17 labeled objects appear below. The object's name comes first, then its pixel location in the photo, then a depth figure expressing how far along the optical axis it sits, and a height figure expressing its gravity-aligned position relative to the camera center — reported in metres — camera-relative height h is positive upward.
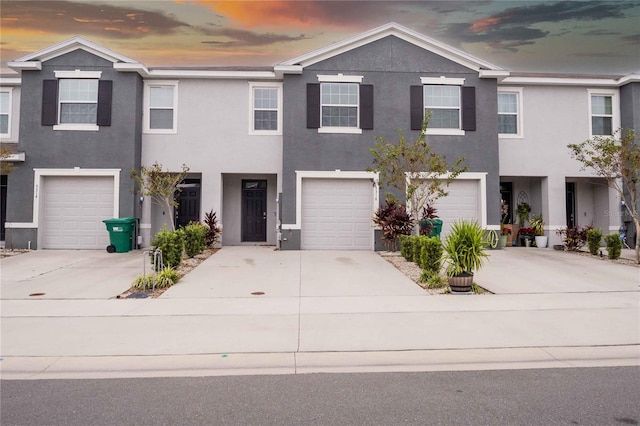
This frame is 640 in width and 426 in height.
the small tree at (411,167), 13.74 +1.93
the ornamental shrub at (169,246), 11.30 -0.47
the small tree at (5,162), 15.08 +2.13
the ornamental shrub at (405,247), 13.46 -0.55
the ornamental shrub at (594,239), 15.25 -0.30
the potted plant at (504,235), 17.08 -0.21
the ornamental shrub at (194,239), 13.68 -0.36
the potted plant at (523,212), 18.70 +0.69
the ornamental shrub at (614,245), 14.27 -0.46
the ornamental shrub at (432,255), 11.21 -0.63
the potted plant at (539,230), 17.73 -0.02
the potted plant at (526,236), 18.00 -0.25
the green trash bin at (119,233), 15.77 -0.23
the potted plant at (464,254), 9.74 -0.54
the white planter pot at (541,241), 17.72 -0.43
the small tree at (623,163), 13.46 +1.96
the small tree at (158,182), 15.34 +1.52
